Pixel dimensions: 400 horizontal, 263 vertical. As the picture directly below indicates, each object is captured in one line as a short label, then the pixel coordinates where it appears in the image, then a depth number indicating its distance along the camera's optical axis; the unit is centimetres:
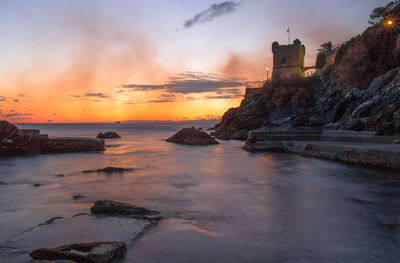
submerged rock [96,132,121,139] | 3803
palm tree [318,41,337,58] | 5873
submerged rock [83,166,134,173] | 1132
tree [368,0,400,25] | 2906
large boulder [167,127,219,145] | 2584
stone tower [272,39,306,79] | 5431
